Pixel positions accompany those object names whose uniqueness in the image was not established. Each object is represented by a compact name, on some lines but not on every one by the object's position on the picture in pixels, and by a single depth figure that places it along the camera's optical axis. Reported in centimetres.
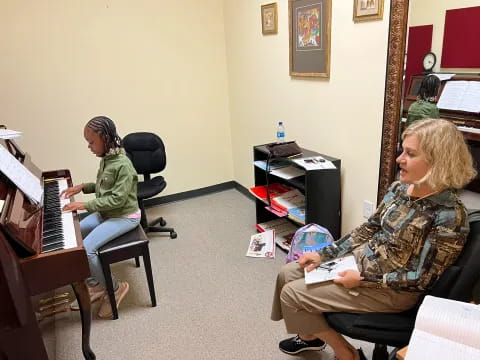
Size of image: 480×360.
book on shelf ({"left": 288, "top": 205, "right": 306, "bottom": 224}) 251
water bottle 288
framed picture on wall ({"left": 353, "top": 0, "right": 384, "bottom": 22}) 196
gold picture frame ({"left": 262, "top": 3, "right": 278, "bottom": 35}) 279
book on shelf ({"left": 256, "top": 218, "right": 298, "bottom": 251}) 278
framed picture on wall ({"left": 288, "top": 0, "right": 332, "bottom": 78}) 237
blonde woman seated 123
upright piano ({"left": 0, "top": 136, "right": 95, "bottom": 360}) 124
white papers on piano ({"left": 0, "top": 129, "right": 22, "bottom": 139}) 208
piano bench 199
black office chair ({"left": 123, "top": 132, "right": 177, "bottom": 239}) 300
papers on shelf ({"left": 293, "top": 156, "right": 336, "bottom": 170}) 235
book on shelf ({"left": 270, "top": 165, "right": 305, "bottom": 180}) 261
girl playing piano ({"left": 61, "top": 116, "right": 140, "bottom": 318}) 201
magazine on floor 271
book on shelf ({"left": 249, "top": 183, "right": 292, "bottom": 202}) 290
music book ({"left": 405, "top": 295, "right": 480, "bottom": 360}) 79
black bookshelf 236
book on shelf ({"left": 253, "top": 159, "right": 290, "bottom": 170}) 278
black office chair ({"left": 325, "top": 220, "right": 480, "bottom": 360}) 117
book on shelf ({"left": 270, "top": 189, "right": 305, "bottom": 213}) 268
